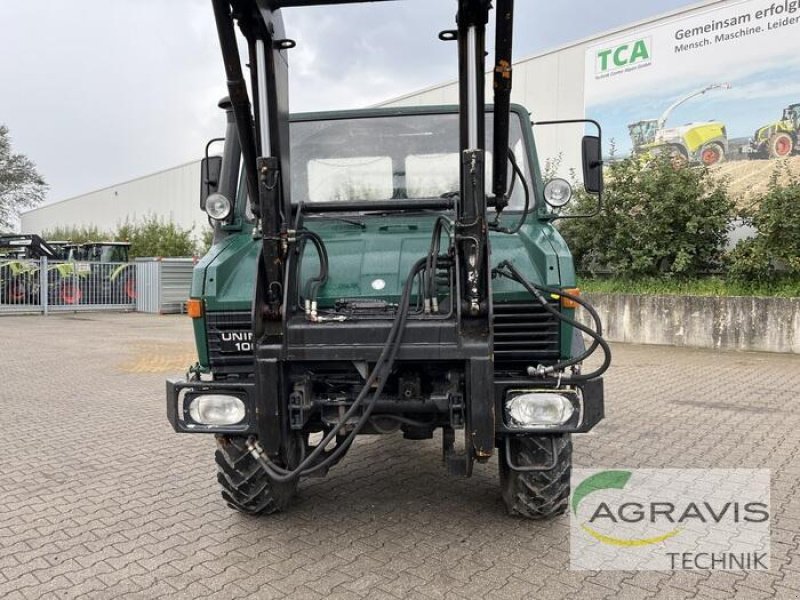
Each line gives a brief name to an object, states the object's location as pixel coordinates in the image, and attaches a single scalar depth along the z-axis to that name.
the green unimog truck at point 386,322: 3.18
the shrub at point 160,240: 30.20
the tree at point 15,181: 43.62
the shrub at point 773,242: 11.30
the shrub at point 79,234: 41.61
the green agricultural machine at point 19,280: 20.98
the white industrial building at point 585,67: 13.89
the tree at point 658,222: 12.62
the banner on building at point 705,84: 12.72
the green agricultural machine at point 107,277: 22.02
